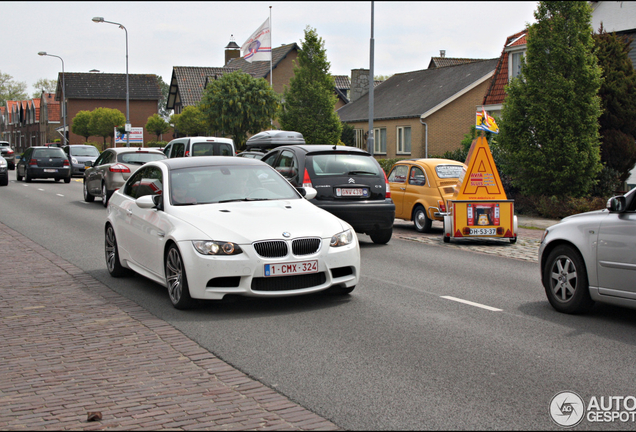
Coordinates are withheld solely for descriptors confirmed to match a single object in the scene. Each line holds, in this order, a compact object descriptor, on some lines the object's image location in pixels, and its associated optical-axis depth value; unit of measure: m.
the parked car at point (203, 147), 20.41
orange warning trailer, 13.73
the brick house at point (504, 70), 30.38
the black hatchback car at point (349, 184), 12.60
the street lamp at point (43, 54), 61.43
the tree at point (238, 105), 43.75
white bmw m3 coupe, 7.12
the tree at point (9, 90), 151.80
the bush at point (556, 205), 18.45
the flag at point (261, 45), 41.56
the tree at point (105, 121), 69.50
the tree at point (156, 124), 71.44
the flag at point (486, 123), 24.92
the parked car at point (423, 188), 15.43
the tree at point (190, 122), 57.88
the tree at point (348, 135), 48.56
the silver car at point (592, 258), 6.70
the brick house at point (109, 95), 84.25
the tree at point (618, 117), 20.70
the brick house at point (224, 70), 65.44
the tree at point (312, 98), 40.06
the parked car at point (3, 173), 30.22
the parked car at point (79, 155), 36.41
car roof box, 22.44
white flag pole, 41.42
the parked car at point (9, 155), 52.62
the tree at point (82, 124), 72.81
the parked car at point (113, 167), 20.06
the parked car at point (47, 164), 32.59
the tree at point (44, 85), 148.18
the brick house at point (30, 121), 96.19
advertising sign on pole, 50.16
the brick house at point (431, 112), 41.31
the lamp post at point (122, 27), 43.53
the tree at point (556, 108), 19.17
